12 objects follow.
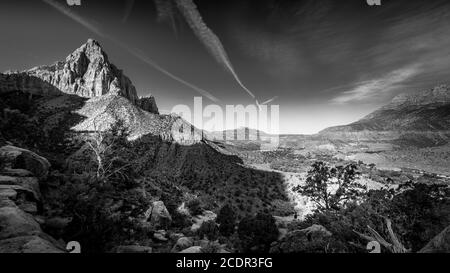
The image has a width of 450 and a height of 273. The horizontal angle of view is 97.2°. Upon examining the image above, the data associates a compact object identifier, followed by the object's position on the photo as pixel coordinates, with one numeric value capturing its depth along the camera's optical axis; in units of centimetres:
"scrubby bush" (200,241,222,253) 982
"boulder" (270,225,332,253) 1000
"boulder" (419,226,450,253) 479
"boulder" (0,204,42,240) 518
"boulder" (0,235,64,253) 451
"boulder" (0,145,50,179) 1061
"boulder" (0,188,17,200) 723
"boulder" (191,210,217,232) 1675
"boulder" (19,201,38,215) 744
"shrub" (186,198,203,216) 2170
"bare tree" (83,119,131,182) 1746
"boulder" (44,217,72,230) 762
